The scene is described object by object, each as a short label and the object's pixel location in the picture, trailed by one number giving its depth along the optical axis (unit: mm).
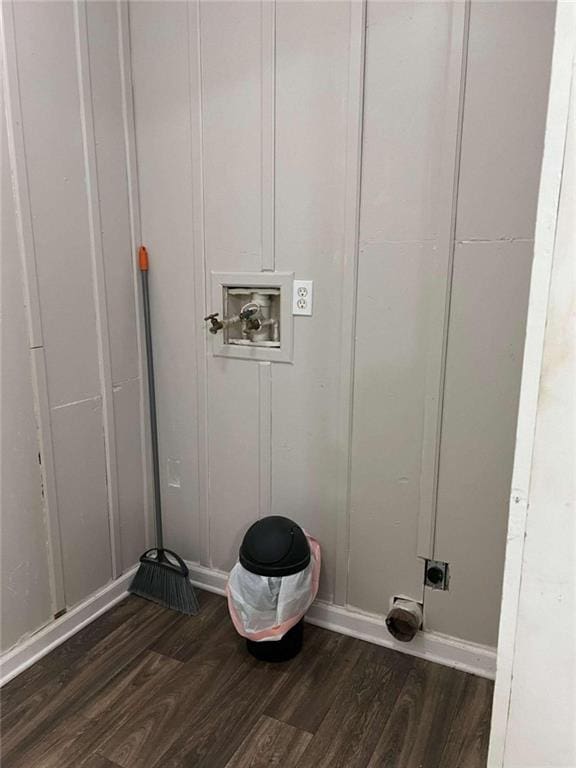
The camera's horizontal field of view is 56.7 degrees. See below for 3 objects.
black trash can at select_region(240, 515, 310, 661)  1681
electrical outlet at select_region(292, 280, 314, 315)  1751
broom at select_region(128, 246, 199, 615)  2020
